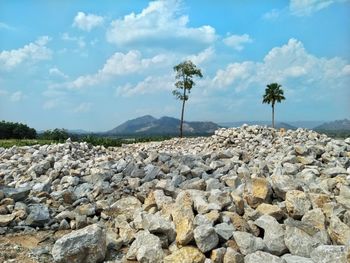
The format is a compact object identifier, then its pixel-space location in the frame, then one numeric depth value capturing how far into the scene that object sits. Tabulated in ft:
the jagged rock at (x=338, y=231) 18.99
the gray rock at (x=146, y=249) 18.80
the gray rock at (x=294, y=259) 17.08
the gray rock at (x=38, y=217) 24.20
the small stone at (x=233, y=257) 17.65
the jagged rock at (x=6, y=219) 23.58
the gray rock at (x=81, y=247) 18.67
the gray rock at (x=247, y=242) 18.39
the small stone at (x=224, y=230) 19.35
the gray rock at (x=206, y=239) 18.54
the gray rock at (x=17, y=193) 26.58
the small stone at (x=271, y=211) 21.85
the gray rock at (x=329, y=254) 16.31
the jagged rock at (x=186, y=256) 17.85
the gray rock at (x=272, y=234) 18.72
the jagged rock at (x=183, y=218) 19.32
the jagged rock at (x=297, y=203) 22.16
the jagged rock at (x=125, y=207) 25.46
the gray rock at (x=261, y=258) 16.89
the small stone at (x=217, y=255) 17.94
